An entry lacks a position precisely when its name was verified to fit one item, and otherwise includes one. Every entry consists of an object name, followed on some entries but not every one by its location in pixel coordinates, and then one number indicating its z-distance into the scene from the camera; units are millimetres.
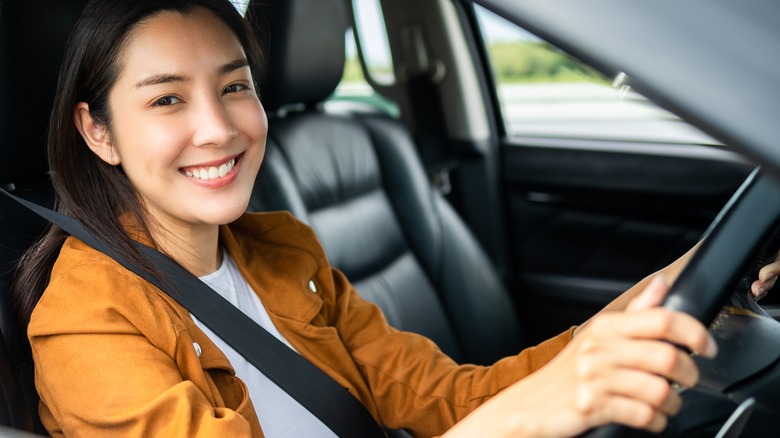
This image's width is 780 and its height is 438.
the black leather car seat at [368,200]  2143
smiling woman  1082
